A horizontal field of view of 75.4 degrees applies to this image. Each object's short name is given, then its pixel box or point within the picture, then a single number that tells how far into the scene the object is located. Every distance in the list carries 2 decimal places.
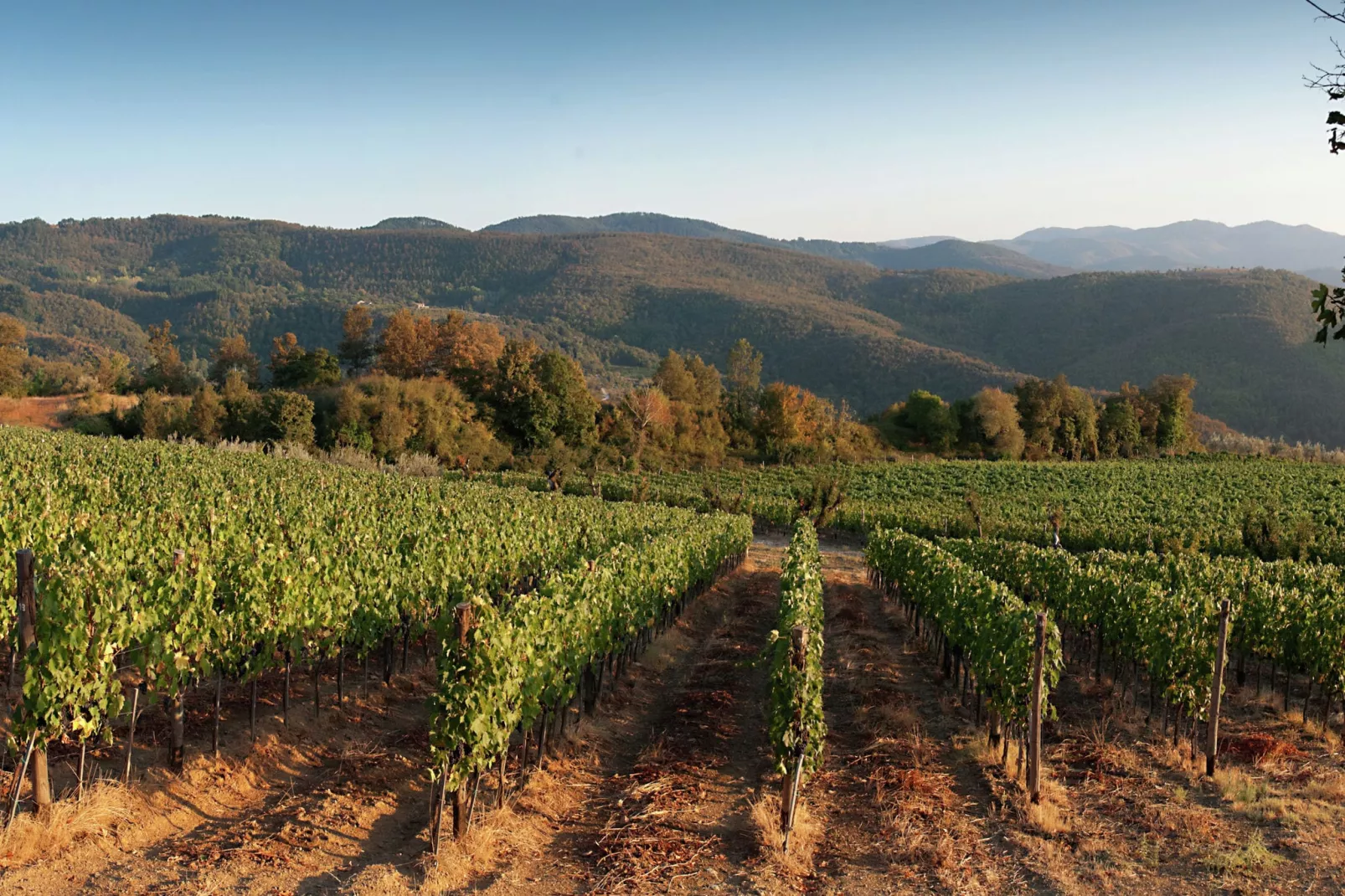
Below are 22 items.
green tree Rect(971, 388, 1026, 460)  75.50
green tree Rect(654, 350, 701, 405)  75.88
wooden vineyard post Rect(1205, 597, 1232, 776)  9.67
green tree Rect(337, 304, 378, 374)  72.62
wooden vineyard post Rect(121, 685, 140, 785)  7.80
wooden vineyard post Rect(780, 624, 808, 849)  8.20
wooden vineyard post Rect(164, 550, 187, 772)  8.56
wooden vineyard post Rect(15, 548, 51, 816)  7.27
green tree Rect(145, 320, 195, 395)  65.38
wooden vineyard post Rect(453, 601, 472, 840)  7.74
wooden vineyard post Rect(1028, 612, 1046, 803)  8.94
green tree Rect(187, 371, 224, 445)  50.38
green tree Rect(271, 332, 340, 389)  61.62
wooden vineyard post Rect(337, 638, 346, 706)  10.40
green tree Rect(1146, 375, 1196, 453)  80.25
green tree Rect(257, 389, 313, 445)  49.59
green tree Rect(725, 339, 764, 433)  76.75
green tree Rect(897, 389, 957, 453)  76.81
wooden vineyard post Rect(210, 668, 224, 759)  8.73
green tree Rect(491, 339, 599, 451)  59.69
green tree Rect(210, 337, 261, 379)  70.38
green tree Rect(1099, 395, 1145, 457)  79.25
